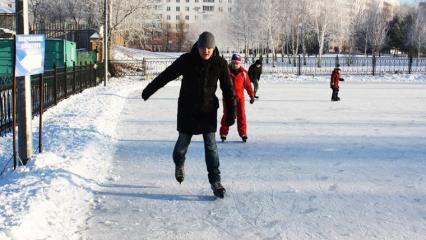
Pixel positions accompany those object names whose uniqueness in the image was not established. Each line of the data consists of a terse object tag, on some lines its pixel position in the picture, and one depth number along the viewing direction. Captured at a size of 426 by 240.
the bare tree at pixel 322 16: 49.66
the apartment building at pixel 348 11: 53.57
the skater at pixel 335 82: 17.25
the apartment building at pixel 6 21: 31.88
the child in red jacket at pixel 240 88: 8.80
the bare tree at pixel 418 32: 57.16
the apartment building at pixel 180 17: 93.75
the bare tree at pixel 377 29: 59.03
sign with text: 5.92
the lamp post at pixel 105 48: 22.17
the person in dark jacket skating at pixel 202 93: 5.02
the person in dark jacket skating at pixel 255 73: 19.38
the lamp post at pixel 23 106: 6.23
